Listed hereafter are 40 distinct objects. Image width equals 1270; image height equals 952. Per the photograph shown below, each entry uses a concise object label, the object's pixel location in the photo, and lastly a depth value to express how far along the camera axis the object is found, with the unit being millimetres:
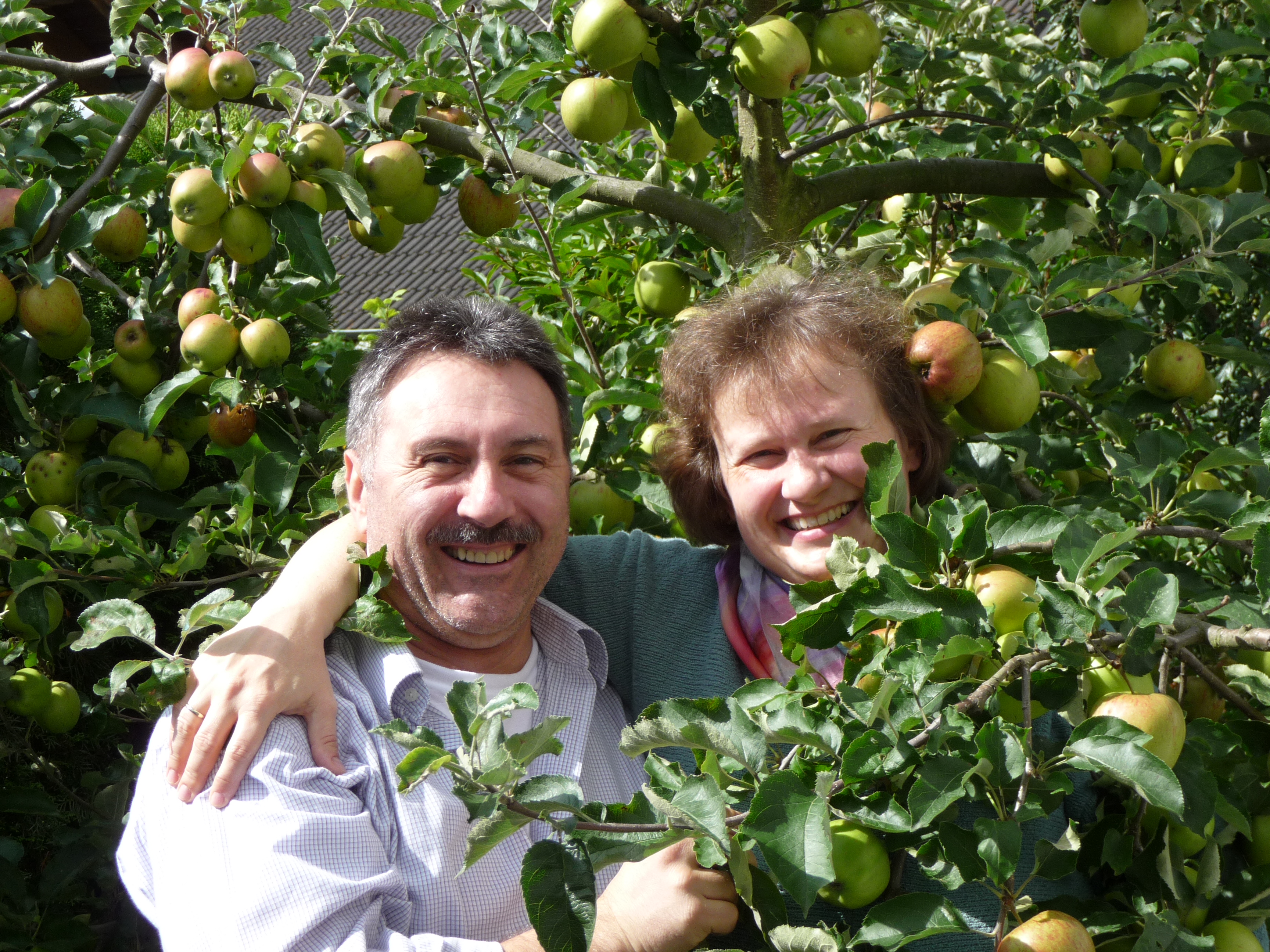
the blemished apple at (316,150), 1870
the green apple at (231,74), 1812
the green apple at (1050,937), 1036
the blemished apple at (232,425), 1932
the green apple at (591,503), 1993
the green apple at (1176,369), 1790
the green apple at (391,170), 1926
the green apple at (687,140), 1988
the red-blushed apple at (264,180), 1797
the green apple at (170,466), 2000
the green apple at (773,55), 1693
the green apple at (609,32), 1667
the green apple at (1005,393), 1614
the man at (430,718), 1235
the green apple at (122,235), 1977
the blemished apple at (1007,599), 1228
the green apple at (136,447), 1959
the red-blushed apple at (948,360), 1609
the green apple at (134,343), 1953
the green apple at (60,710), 1916
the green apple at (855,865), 1126
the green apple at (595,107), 1864
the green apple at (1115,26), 1991
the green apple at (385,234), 2029
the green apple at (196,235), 1818
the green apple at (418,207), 2025
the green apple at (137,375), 1975
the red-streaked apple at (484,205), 2133
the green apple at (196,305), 1919
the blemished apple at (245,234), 1818
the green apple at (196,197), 1764
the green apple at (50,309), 1858
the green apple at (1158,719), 1093
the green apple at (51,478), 1910
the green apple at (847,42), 1745
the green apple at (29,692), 1885
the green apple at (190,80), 1832
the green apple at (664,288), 2211
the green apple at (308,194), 1849
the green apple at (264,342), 1874
